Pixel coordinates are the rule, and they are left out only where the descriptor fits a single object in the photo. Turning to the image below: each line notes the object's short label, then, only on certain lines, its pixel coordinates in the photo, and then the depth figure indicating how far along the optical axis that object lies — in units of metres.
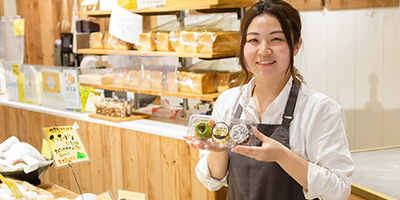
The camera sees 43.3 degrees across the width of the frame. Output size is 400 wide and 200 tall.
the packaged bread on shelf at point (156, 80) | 3.70
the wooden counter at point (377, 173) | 2.49
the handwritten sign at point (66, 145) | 2.10
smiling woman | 1.67
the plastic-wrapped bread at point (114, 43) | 3.83
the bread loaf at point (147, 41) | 3.65
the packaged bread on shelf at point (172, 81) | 3.58
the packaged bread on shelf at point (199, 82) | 3.33
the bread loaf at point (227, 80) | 3.35
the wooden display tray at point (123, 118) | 3.84
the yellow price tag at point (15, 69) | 4.86
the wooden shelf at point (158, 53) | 3.18
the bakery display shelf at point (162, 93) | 3.28
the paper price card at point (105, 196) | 1.94
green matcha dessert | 1.84
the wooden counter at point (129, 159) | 3.37
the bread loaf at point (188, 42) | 3.31
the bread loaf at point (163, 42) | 3.56
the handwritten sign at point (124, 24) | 3.72
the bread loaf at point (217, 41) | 3.19
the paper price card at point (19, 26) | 5.69
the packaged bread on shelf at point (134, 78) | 3.84
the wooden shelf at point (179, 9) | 3.17
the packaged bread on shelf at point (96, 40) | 4.03
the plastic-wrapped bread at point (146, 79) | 3.77
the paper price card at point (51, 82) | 4.40
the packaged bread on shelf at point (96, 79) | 4.03
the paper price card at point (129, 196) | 1.79
